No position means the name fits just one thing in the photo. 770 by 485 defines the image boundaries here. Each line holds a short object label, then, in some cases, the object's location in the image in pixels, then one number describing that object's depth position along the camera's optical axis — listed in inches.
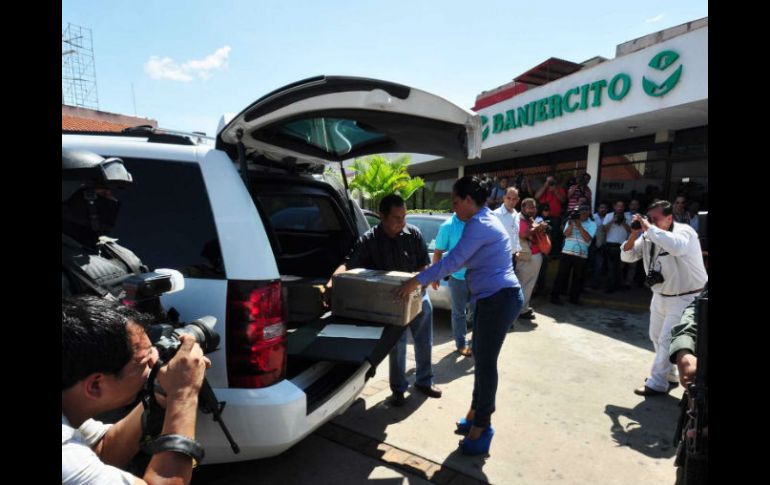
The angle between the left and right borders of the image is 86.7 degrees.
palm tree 478.6
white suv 76.9
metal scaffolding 922.1
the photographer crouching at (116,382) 41.7
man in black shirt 131.1
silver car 219.0
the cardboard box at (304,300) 124.0
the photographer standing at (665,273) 131.2
